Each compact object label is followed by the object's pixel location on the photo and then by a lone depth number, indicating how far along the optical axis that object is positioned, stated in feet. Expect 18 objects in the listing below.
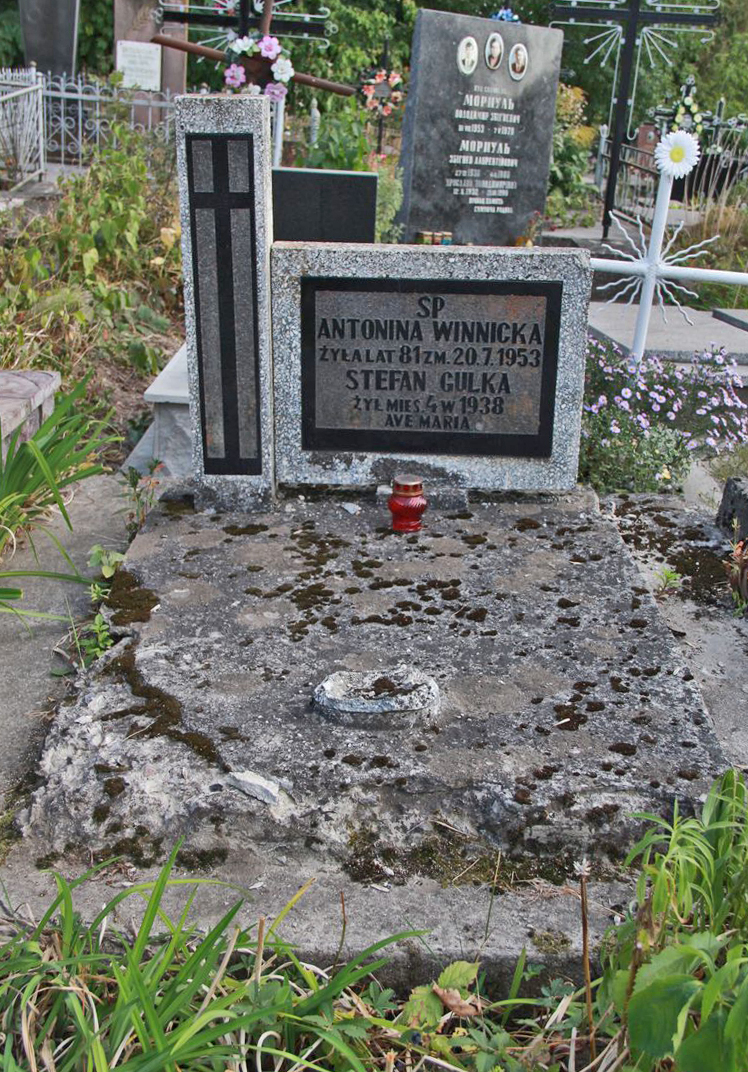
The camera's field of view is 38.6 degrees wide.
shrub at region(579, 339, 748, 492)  13.96
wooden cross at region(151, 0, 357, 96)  24.07
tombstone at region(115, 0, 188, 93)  44.80
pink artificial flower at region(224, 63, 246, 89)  22.99
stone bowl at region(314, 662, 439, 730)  8.25
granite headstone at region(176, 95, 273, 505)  11.14
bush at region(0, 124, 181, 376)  17.72
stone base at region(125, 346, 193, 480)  14.35
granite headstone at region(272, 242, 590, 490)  11.97
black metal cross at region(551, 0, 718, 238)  34.65
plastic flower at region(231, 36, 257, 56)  23.38
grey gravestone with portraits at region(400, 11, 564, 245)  26.66
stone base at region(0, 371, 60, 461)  12.82
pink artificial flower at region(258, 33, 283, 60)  23.21
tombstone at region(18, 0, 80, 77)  46.14
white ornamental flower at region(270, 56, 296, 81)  23.11
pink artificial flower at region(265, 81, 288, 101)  23.63
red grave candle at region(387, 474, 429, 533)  11.55
